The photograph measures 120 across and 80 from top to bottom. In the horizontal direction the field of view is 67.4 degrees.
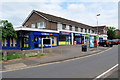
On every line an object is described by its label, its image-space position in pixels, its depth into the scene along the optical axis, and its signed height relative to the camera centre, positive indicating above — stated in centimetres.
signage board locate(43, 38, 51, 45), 1275 -22
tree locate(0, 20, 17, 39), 1168 +157
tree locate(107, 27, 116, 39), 6130 +427
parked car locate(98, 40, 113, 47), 2191 -94
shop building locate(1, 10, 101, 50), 1605 +143
